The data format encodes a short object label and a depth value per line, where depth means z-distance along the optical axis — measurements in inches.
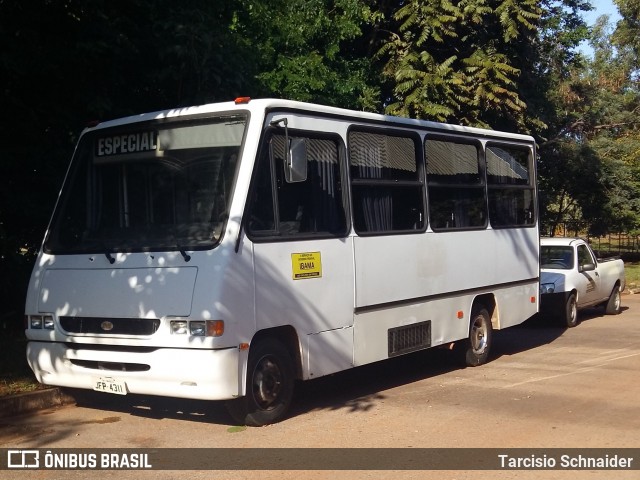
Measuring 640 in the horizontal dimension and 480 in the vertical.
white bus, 290.8
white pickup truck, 636.1
